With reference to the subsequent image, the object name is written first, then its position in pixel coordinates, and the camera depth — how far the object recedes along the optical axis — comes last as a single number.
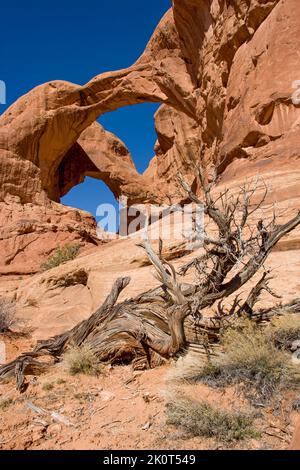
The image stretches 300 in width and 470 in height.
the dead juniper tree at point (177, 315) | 4.82
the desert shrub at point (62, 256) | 15.93
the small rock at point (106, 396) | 4.13
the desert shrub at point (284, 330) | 4.20
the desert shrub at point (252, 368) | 3.45
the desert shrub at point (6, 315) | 9.63
